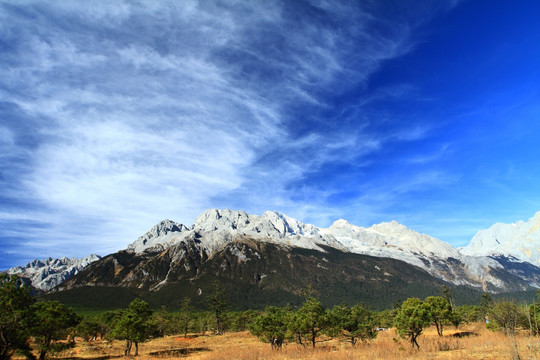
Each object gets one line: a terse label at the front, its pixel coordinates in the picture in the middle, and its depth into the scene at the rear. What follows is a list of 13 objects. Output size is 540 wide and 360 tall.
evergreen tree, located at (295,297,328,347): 44.88
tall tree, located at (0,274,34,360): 30.73
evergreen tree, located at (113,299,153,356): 49.78
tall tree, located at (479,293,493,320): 110.62
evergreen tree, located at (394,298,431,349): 34.59
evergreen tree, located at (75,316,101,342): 86.40
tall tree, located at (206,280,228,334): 118.38
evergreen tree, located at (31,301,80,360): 41.00
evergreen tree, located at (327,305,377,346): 47.22
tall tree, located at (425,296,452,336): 56.22
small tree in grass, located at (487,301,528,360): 35.55
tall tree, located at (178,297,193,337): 112.85
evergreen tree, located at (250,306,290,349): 48.17
